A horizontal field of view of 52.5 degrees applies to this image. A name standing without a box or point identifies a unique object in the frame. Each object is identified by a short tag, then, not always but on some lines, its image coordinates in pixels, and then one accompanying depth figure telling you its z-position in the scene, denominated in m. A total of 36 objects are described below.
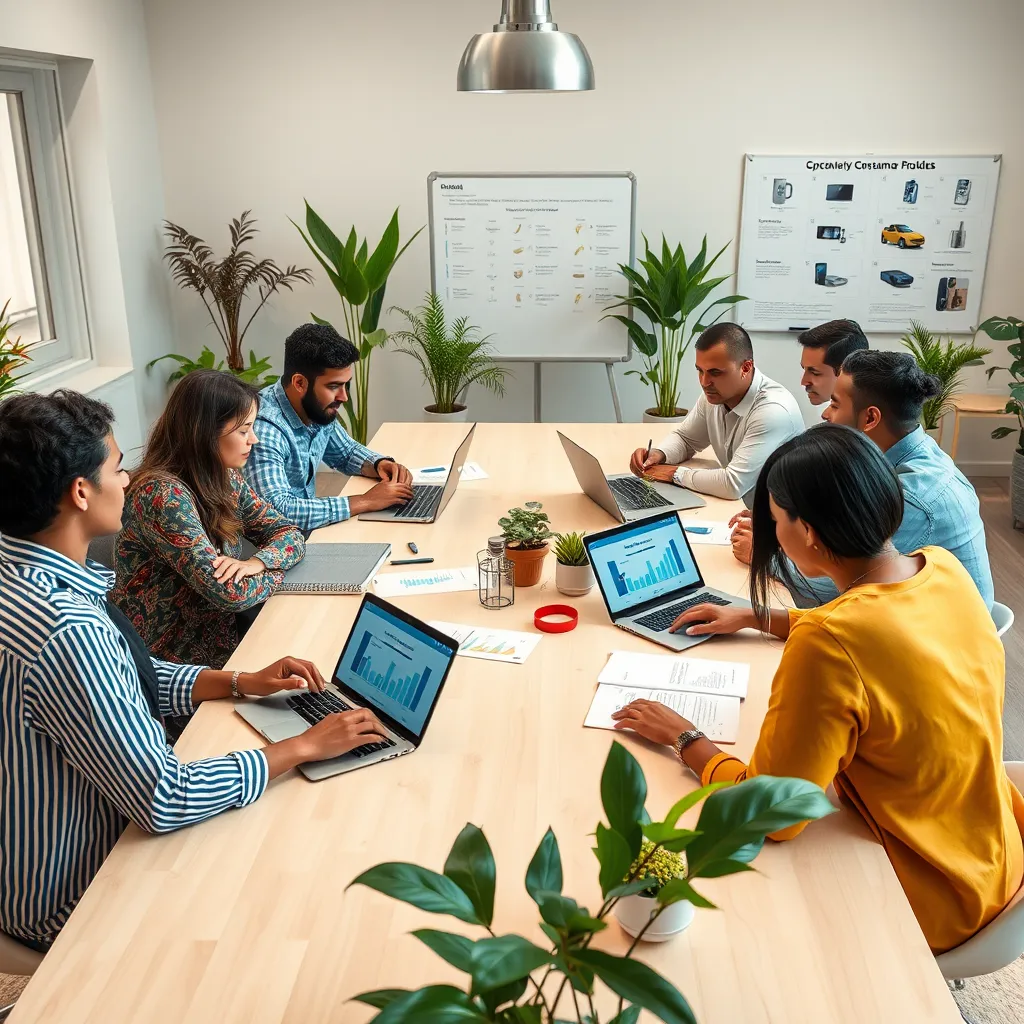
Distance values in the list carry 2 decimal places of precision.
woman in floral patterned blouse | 2.46
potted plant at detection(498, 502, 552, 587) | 2.62
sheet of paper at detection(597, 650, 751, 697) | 2.12
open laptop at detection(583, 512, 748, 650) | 2.41
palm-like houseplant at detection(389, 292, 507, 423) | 5.44
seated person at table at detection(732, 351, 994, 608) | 2.63
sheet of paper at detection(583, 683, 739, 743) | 1.96
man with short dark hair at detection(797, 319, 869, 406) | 3.66
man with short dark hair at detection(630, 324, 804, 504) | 3.43
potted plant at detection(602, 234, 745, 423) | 5.31
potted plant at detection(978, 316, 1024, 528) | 5.03
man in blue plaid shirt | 3.15
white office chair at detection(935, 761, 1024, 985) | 1.67
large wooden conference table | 1.35
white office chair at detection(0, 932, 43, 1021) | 1.70
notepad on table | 2.65
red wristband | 2.39
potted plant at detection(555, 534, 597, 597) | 2.57
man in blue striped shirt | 1.56
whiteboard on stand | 5.60
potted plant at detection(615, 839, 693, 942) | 1.38
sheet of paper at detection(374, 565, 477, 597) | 2.65
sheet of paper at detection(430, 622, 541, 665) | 2.28
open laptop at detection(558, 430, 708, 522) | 3.12
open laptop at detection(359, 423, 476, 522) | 3.18
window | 4.73
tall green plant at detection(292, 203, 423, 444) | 5.24
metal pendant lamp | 2.80
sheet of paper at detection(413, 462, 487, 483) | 3.59
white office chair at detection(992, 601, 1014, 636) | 2.44
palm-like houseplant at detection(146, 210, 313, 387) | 5.48
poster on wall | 5.59
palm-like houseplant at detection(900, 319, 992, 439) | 5.22
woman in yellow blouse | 1.56
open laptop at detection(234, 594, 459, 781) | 1.86
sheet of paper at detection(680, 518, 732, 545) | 3.01
